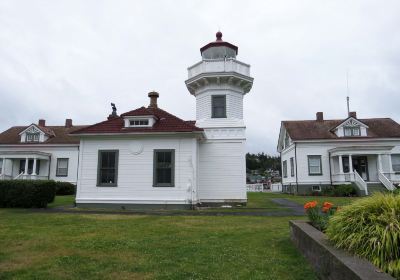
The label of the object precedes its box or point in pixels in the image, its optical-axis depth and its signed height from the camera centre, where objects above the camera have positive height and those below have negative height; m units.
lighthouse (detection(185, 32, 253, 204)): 19.14 +3.38
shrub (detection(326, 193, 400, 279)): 4.21 -0.61
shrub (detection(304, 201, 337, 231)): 7.45 -0.63
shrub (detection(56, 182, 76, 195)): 30.27 -0.24
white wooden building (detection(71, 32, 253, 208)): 17.38 +1.67
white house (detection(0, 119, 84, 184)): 34.84 +3.08
